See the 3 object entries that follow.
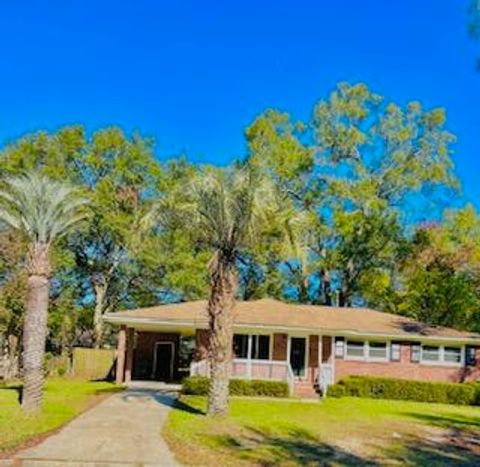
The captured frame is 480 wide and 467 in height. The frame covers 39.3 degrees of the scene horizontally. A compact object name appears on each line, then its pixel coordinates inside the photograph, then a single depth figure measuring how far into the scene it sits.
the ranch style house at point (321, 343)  30.08
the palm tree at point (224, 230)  18.31
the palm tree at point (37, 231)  19.36
